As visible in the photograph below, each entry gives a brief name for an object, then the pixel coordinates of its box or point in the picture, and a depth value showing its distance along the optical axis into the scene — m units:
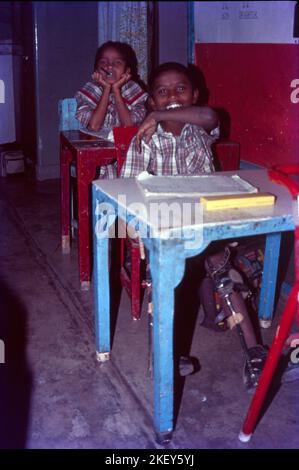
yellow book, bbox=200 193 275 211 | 1.61
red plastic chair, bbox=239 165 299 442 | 1.60
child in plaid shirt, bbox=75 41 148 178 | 3.47
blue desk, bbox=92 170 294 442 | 1.51
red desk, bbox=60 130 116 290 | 2.84
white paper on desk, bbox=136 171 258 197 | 1.73
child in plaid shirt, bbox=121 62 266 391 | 2.41
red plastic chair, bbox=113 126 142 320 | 2.64
